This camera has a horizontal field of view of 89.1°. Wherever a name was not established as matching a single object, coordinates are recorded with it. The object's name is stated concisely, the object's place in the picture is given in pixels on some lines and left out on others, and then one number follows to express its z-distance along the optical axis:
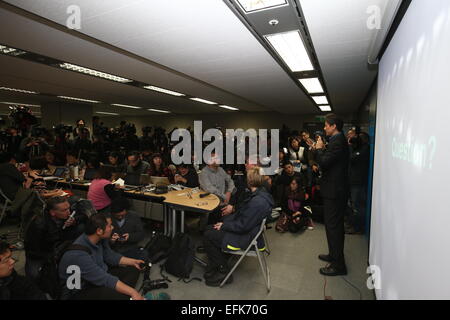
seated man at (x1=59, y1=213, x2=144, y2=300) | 1.84
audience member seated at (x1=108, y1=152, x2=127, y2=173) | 4.91
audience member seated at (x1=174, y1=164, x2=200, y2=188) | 4.21
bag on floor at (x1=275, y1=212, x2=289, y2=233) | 4.04
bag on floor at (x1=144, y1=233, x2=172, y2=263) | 3.04
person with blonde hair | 2.45
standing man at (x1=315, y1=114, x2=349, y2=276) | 2.64
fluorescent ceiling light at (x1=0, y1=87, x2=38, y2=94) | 6.14
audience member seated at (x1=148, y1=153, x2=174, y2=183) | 4.70
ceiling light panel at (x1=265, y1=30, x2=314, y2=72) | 2.57
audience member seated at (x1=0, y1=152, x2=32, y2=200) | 3.67
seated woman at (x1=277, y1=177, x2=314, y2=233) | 4.06
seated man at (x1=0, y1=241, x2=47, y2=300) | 1.59
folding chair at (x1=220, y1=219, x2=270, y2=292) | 2.42
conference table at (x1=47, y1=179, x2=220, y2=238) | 3.08
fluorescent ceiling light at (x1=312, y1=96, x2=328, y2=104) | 6.70
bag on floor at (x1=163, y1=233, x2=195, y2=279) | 2.68
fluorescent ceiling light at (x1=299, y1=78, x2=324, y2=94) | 4.65
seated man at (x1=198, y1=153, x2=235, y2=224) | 3.73
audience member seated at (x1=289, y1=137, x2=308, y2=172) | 5.56
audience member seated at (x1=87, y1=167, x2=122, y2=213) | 3.13
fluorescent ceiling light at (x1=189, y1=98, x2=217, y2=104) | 7.52
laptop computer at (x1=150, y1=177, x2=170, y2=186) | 3.87
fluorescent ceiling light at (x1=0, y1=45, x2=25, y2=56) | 3.21
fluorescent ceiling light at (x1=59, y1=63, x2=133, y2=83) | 4.04
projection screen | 0.85
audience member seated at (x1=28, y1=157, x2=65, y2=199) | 3.50
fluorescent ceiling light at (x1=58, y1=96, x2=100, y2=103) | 7.48
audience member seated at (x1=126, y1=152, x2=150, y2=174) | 4.49
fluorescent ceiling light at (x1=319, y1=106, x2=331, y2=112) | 8.95
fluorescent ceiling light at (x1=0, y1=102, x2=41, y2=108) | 9.51
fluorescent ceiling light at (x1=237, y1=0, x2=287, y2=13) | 1.89
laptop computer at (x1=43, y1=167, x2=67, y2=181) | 4.77
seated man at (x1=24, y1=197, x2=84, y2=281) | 2.17
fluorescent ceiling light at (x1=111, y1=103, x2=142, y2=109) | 8.88
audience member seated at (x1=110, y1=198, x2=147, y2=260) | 2.72
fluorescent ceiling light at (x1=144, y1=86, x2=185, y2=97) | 5.65
